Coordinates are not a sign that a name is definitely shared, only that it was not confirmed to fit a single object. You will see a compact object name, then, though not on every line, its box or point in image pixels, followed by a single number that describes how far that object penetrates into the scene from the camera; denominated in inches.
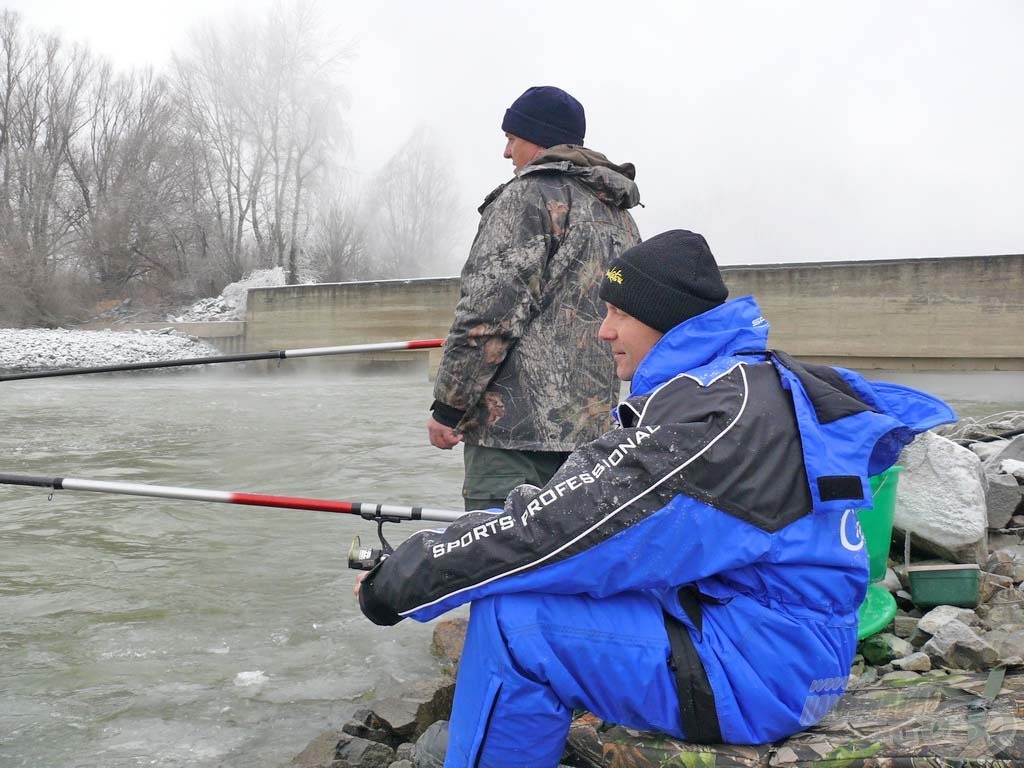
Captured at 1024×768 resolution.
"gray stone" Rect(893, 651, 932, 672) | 123.7
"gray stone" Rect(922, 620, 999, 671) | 122.5
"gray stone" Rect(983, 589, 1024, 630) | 146.3
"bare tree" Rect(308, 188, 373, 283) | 1744.1
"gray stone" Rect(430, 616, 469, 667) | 154.6
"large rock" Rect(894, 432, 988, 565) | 165.0
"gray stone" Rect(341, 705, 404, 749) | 120.5
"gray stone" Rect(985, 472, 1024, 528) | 198.7
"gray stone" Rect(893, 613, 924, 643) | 142.3
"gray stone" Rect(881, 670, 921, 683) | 105.5
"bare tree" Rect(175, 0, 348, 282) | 1659.7
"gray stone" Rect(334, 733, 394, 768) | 113.0
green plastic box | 150.8
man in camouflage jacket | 114.9
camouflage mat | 71.3
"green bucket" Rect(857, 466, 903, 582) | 147.9
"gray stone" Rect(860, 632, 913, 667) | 132.0
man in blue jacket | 69.0
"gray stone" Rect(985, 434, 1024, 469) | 225.8
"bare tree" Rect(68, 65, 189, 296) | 1498.5
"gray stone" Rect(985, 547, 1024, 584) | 167.6
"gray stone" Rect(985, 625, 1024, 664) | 126.6
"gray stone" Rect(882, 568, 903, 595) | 158.4
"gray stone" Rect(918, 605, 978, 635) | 136.2
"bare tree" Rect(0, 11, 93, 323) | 1435.8
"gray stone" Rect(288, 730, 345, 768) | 113.7
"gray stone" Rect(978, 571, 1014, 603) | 155.9
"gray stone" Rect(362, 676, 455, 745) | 121.8
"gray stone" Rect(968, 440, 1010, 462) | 250.1
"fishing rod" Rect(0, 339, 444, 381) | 146.3
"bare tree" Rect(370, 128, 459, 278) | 1936.5
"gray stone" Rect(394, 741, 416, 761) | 115.1
